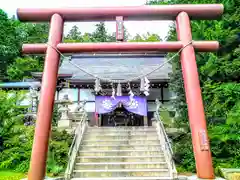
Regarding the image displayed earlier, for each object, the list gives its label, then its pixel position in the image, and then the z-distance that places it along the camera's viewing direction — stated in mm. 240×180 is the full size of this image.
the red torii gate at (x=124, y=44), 4945
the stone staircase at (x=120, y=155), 8102
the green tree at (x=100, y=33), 46750
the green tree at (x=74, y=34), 48125
